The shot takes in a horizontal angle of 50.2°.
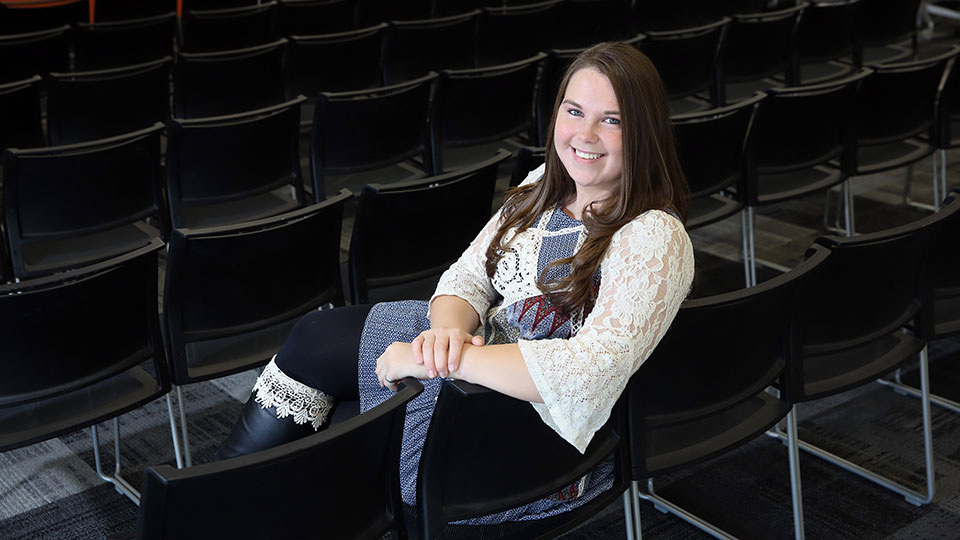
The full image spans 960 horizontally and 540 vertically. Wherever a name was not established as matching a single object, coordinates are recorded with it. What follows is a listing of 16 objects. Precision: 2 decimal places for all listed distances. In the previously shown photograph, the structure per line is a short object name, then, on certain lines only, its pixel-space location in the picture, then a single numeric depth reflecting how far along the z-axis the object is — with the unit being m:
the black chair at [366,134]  4.11
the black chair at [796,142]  3.96
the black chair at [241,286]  2.78
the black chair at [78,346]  2.49
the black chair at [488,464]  1.96
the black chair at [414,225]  3.14
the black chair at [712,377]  2.21
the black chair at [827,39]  5.62
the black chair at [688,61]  4.96
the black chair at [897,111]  4.20
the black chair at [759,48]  5.32
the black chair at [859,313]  2.53
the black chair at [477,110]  4.40
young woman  2.05
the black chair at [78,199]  3.50
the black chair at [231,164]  3.82
